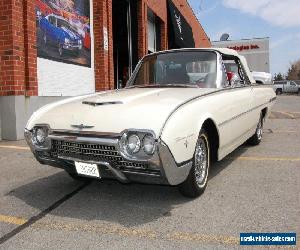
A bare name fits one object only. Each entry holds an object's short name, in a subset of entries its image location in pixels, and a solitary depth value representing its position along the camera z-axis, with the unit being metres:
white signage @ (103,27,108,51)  12.59
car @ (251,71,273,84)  8.58
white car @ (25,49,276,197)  3.86
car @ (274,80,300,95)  50.64
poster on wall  9.69
